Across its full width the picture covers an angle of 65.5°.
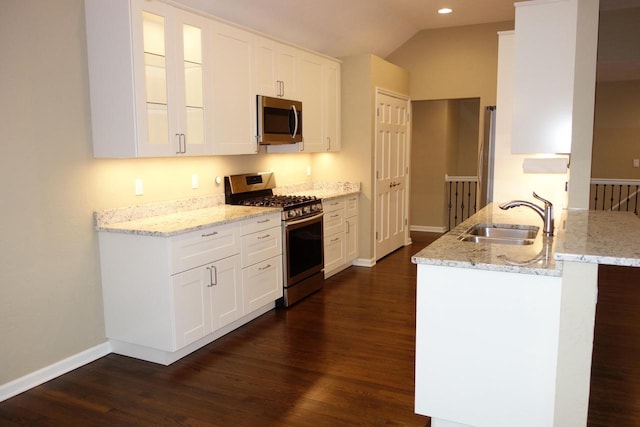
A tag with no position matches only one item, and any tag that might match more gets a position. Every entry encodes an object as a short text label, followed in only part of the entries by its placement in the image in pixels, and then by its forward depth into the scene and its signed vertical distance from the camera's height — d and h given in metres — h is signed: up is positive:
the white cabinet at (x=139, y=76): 3.18 +0.54
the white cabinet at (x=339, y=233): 5.35 -0.86
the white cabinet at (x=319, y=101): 5.18 +0.61
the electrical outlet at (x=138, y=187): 3.69 -0.22
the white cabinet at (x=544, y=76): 3.31 +0.54
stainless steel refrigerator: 4.93 -0.02
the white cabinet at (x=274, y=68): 4.40 +0.82
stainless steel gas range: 4.50 -0.67
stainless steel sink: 3.02 -0.50
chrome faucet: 2.92 -0.35
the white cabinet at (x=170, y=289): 3.24 -0.90
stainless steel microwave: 4.42 +0.34
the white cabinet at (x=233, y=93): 3.92 +0.53
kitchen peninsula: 2.10 -0.78
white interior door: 6.20 -0.20
